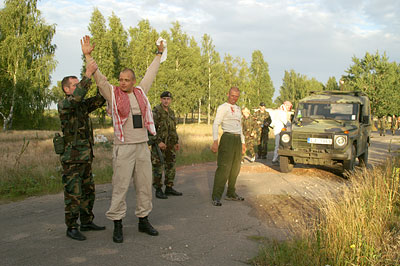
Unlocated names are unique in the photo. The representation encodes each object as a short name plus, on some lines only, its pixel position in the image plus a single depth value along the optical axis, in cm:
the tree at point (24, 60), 2998
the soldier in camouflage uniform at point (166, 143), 670
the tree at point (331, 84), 7295
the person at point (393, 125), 3005
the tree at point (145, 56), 3862
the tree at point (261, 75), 6097
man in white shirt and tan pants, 401
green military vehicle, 872
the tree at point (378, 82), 4041
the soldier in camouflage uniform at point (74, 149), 422
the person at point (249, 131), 1212
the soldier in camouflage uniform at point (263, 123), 1258
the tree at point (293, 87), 7425
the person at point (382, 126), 2746
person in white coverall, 1192
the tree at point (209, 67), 4859
